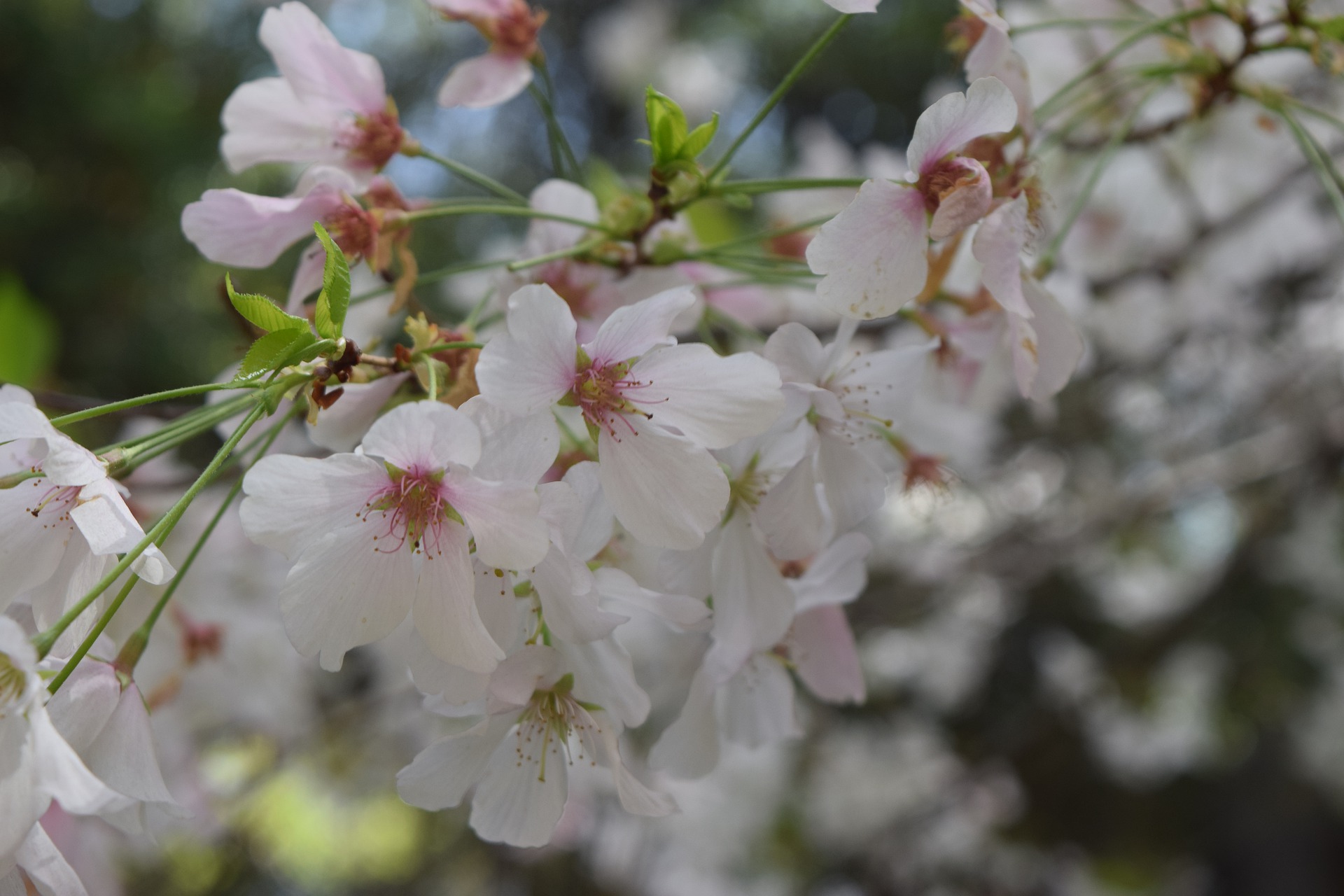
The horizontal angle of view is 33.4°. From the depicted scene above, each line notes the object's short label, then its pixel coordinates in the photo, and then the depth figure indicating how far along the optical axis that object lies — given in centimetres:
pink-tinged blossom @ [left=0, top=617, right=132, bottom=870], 24
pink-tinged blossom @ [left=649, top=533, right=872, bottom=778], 29
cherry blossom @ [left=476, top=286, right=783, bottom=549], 26
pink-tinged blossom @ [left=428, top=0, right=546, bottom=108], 32
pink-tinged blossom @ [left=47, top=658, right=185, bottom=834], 26
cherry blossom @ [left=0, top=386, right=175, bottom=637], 25
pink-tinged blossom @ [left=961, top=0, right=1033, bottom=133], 28
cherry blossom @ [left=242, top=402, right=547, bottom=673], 25
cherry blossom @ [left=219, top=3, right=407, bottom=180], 30
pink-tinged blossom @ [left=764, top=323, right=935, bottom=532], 28
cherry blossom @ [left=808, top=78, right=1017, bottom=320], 27
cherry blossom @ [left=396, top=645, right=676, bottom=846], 28
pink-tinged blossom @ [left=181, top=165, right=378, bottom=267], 28
